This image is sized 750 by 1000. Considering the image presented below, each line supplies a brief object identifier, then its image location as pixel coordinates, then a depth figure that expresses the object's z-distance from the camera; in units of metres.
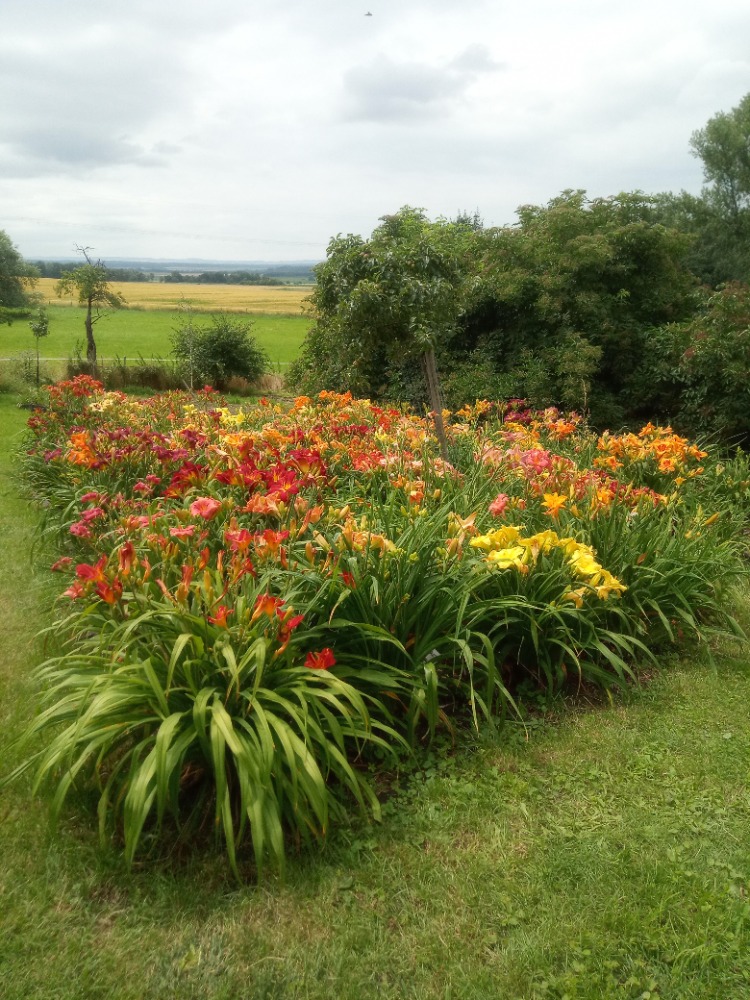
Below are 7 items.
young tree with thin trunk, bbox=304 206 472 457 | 5.82
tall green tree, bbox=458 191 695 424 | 9.98
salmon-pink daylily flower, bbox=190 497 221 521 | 3.00
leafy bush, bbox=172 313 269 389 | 15.04
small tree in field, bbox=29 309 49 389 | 14.15
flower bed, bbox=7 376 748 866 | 2.21
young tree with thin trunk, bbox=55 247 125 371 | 14.07
